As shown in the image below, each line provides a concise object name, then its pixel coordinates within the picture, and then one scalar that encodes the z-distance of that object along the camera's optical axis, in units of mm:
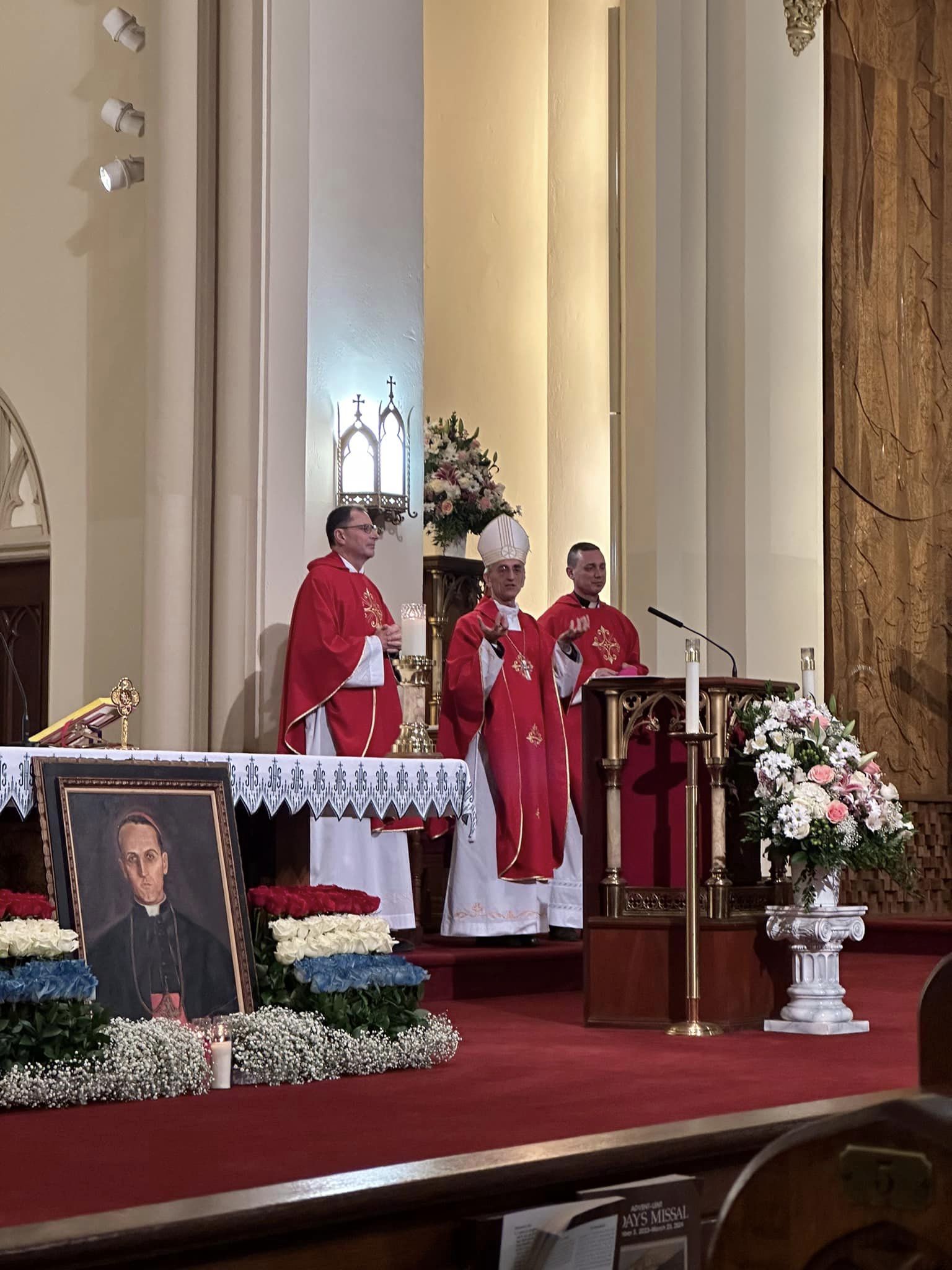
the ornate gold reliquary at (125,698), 6316
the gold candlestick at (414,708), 7047
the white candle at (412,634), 7164
